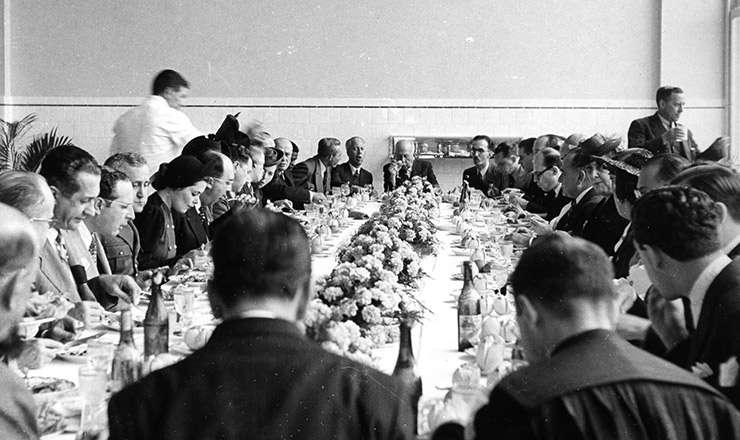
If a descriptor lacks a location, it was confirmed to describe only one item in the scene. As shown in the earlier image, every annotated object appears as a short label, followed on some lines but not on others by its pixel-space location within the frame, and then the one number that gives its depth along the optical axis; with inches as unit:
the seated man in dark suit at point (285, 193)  327.9
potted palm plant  423.5
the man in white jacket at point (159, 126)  302.4
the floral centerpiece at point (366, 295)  91.7
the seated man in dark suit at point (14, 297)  61.7
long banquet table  98.5
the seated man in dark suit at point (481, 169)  389.1
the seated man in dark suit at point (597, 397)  57.3
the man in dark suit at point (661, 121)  356.8
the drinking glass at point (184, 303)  124.3
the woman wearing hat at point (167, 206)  198.1
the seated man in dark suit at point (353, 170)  403.9
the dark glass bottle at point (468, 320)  111.3
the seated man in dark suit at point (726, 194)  109.2
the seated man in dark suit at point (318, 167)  374.3
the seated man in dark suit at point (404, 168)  390.0
